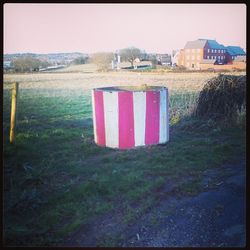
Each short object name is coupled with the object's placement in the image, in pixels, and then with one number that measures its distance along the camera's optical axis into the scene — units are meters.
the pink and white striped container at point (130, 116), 3.29
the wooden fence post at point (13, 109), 3.26
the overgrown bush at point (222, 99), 3.96
